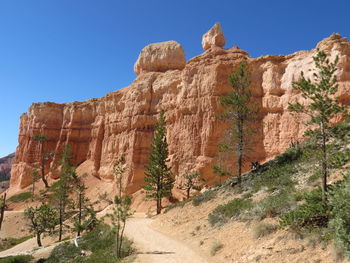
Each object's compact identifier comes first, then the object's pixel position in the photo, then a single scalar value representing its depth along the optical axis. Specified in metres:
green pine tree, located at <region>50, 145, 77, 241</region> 31.84
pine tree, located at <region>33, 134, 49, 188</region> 60.10
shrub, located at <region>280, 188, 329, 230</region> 10.40
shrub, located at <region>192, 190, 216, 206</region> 22.75
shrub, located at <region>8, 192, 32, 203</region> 54.78
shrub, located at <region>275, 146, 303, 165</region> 22.77
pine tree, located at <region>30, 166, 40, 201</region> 56.62
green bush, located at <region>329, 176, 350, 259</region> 7.51
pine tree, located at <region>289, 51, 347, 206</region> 11.59
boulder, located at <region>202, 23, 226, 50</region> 49.69
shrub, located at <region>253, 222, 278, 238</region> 11.80
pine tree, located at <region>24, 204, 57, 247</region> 29.95
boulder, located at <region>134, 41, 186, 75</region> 53.62
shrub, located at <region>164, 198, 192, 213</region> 25.09
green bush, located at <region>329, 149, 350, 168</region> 10.91
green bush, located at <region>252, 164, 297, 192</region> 17.62
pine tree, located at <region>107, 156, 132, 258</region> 14.29
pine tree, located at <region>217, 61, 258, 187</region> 24.23
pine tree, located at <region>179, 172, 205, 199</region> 36.65
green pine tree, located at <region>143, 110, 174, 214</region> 32.94
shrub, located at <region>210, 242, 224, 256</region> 12.76
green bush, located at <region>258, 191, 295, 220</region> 13.37
